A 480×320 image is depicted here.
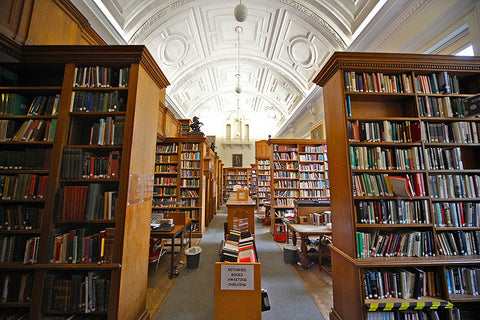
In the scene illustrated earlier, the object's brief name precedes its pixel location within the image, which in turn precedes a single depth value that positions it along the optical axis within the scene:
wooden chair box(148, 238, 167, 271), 3.11
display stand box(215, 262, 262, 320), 1.63
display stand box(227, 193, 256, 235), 4.26
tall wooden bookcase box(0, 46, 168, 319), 1.72
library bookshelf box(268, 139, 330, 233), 5.69
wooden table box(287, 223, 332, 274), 3.23
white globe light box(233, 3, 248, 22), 3.61
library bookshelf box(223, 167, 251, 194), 12.23
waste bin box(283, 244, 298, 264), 3.52
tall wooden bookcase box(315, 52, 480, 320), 1.79
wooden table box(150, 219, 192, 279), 2.97
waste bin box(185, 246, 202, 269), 3.27
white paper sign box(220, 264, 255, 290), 1.63
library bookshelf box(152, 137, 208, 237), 5.28
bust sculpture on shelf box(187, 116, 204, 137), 5.62
